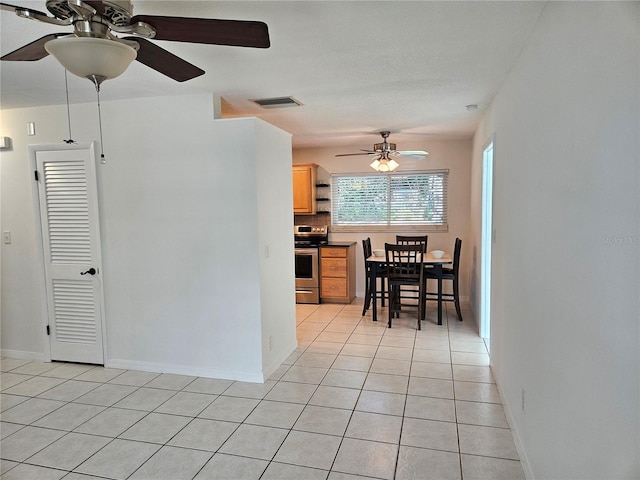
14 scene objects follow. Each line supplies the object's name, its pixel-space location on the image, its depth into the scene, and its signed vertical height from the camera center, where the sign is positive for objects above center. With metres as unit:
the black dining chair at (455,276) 4.98 -0.85
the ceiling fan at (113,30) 1.36 +0.67
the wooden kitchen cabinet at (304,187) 6.20 +0.36
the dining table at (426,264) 4.87 -0.74
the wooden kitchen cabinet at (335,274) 5.93 -0.96
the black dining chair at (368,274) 5.23 -0.86
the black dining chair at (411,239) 5.58 -0.43
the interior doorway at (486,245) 4.11 -0.40
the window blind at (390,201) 6.04 +0.11
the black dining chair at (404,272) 4.73 -0.78
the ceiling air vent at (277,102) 3.44 +0.96
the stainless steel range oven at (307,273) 6.00 -0.95
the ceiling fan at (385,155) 4.97 +0.66
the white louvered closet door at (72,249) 3.65 -0.33
